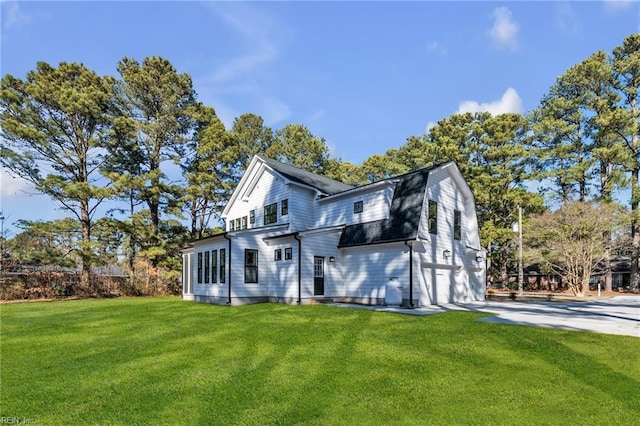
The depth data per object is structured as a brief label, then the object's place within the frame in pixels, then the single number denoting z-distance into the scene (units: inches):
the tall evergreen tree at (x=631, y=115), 1074.7
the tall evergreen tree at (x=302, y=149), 1488.7
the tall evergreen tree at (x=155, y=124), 997.8
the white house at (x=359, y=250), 571.5
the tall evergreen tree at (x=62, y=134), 822.5
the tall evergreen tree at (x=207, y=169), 1059.3
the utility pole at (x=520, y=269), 907.2
